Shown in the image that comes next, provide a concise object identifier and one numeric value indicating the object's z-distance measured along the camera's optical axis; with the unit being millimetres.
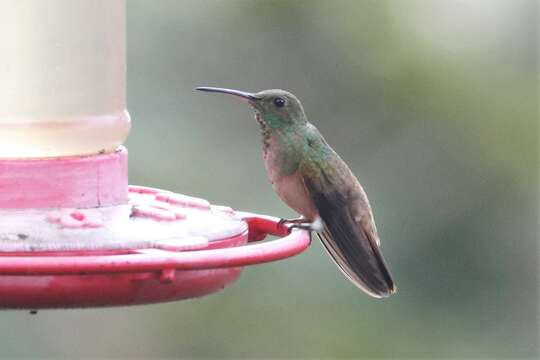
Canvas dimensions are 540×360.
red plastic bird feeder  6004
